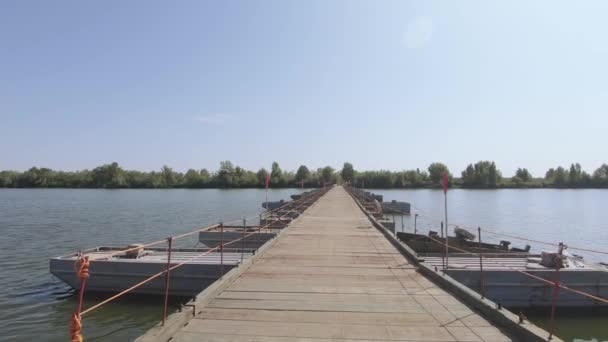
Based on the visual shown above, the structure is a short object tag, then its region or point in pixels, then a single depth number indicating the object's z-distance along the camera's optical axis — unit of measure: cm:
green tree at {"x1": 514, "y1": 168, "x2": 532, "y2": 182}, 14002
